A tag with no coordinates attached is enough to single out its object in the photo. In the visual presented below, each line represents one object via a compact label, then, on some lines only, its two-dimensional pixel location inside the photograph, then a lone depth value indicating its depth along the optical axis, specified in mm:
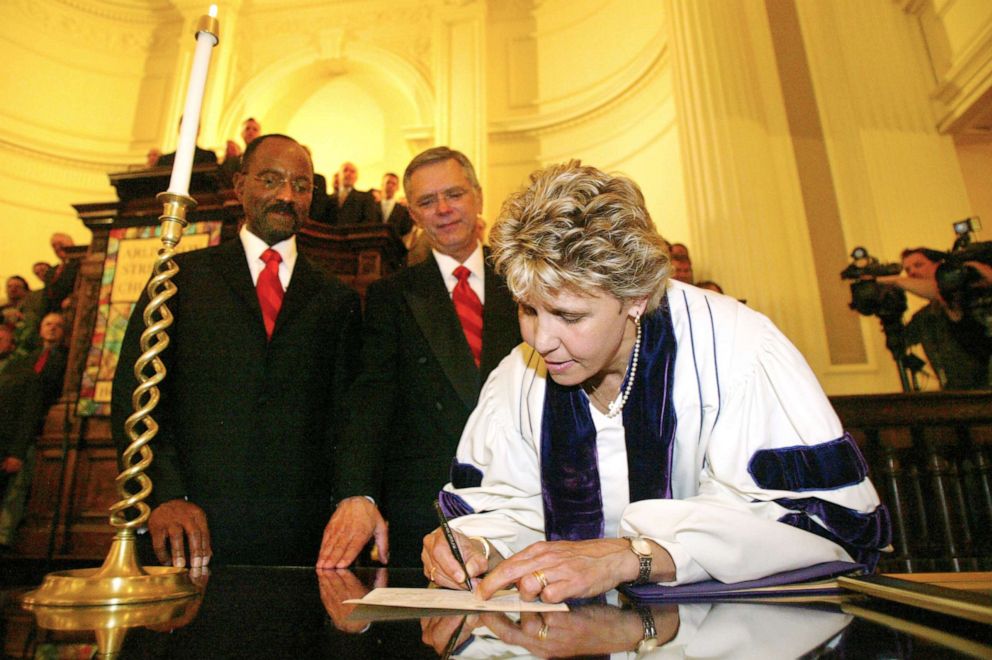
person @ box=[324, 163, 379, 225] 5402
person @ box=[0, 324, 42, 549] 4406
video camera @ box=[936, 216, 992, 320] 3906
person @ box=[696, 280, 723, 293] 4584
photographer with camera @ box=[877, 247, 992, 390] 4125
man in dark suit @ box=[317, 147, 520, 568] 1891
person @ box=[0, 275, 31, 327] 6196
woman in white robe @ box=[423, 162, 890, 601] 1053
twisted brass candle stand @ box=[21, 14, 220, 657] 768
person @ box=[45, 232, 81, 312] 5605
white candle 1152
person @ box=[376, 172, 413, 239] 6422
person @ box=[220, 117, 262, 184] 4363
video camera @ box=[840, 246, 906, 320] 4164
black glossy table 585
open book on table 924
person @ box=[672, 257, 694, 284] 5112
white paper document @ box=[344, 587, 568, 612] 834
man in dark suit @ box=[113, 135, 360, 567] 1780
